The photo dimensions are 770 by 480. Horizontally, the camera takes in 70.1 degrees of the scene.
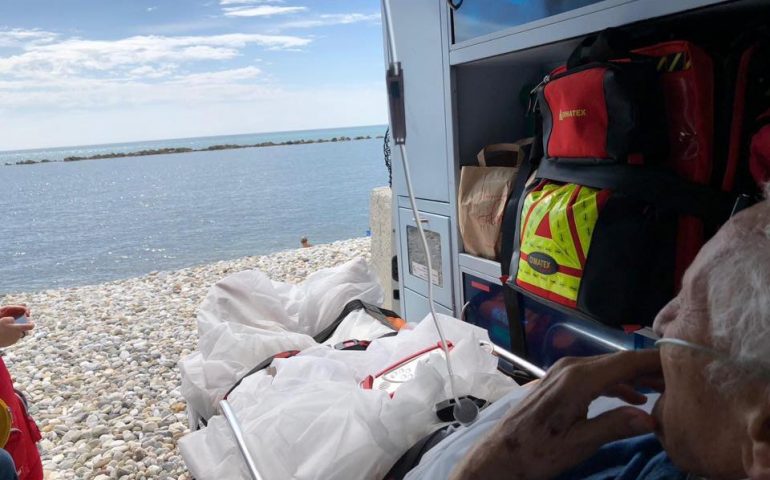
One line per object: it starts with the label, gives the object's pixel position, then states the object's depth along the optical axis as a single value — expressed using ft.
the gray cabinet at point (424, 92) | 7.89
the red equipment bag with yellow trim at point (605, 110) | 4.69
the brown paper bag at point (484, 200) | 7.01
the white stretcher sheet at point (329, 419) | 4.64
